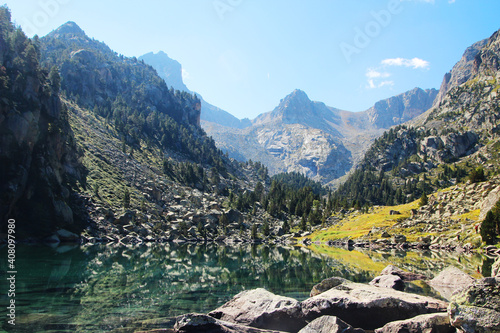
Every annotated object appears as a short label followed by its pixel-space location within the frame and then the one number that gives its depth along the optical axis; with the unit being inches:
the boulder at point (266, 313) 630.5
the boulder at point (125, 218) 3868.1
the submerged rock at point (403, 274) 1203.2
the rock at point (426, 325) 529.0
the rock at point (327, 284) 889.5
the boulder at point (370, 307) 642.8
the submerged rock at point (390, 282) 962.4
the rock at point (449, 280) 977.7
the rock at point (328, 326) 520.3
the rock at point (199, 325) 510.9
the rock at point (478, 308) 486.9
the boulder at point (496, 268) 837.2
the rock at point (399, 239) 3169.8
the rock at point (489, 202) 2448.1
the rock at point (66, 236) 3161.9
